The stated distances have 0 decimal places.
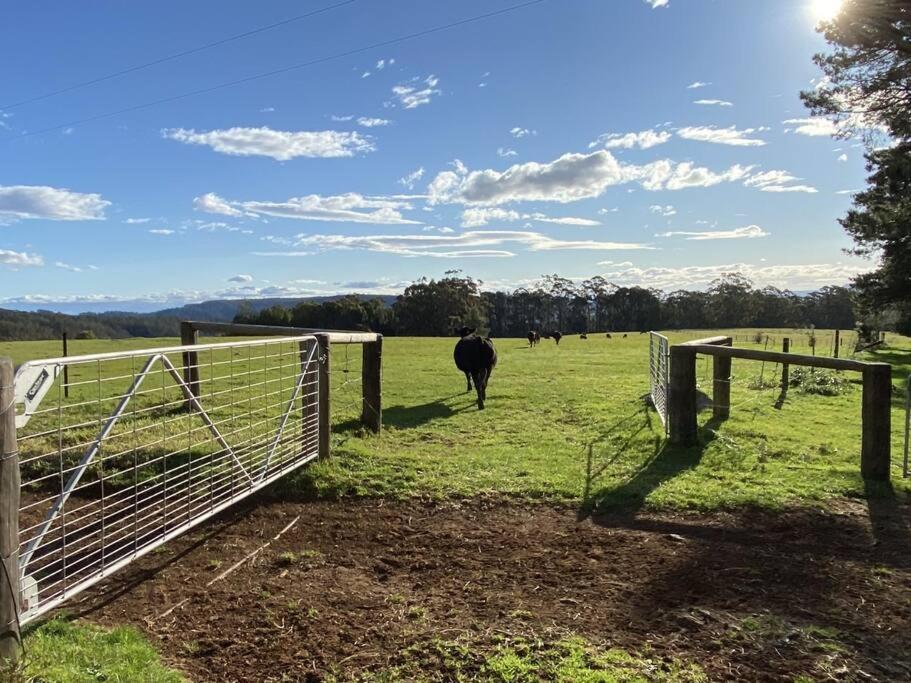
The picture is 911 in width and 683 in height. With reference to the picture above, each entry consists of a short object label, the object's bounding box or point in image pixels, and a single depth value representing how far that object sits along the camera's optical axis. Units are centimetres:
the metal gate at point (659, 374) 878
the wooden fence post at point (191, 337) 986
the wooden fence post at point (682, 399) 736
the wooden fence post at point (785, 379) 1252
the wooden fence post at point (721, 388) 945
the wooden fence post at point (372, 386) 848
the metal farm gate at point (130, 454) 303
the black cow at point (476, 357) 1230
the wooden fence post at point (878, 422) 609
